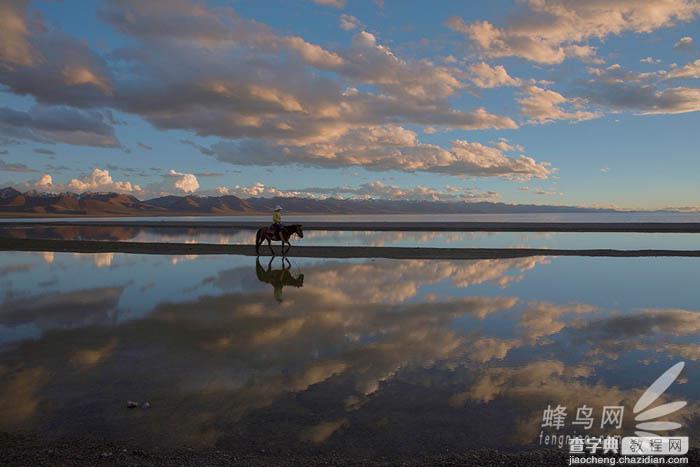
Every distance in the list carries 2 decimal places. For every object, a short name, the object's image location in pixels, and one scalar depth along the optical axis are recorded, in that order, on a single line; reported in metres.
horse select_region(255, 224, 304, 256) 30.17
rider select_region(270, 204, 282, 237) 30.05
